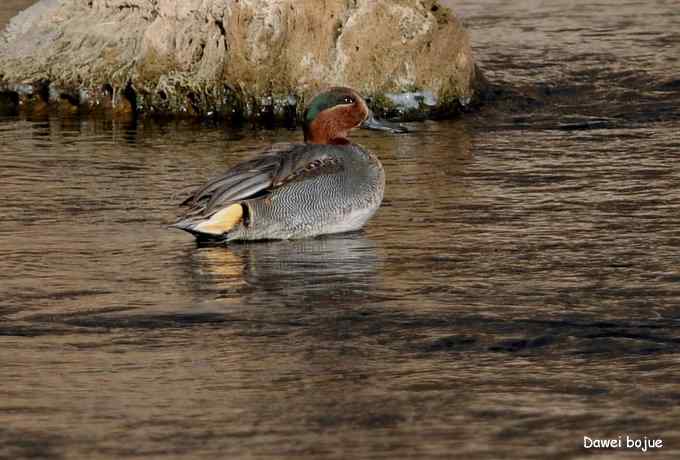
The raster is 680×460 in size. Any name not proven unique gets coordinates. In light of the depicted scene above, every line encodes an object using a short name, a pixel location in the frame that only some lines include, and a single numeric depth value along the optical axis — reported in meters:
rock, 27.39
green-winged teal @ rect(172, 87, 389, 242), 18.02
